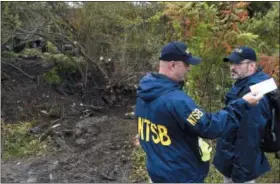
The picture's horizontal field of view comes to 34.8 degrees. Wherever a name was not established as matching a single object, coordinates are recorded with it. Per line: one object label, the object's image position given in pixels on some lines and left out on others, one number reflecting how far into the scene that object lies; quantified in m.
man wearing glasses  3.58
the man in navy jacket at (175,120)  2.84
